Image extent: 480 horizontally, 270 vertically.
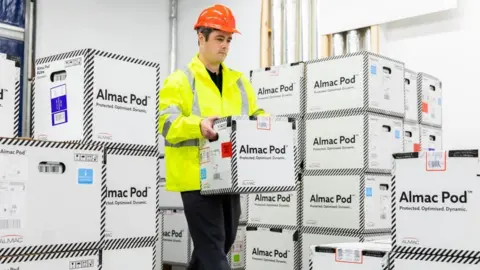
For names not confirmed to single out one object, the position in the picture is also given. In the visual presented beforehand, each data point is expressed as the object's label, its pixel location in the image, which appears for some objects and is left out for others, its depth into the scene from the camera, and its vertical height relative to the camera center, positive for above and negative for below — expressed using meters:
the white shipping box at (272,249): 4.45 -0.52
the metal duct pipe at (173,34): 7.95 +1.79
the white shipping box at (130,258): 2.61 -0.34
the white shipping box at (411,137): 4.49 +0.28
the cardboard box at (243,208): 5.86 -0.30
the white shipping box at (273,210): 4.48 -0.24
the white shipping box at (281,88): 4.47 +0.64
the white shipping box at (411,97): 4.54 +0.57
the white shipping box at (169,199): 6.24 -0.22
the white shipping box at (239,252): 5.62 -0.67
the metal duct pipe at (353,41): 6.01 +1.29
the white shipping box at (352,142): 4.10 +0.23
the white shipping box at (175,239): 6.06 -0.59
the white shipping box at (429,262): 2.20 -0.31
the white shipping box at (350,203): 4.09 -0.17
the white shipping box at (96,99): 2.62 +0.33
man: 3.31 +0.28
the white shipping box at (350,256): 2.47 -0.32
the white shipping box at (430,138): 4.74 +0.29
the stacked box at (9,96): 2.59 +0.34
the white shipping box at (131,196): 2.65 -0.08
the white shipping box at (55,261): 2.26 -0.31
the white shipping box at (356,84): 4.11 +0.61
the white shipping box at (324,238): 4.09 -0.40
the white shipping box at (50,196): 2.26 -0.07
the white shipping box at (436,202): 2.21 -0.09
